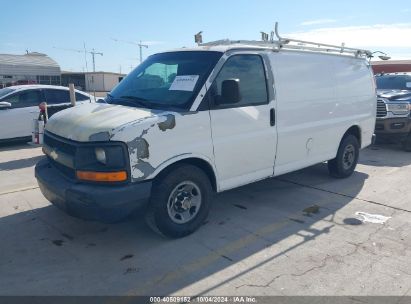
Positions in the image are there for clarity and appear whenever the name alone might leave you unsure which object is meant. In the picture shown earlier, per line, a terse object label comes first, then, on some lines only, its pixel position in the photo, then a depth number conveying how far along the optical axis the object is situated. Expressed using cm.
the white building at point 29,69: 5562
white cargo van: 361
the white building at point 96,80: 6081
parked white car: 946
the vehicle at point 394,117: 896
